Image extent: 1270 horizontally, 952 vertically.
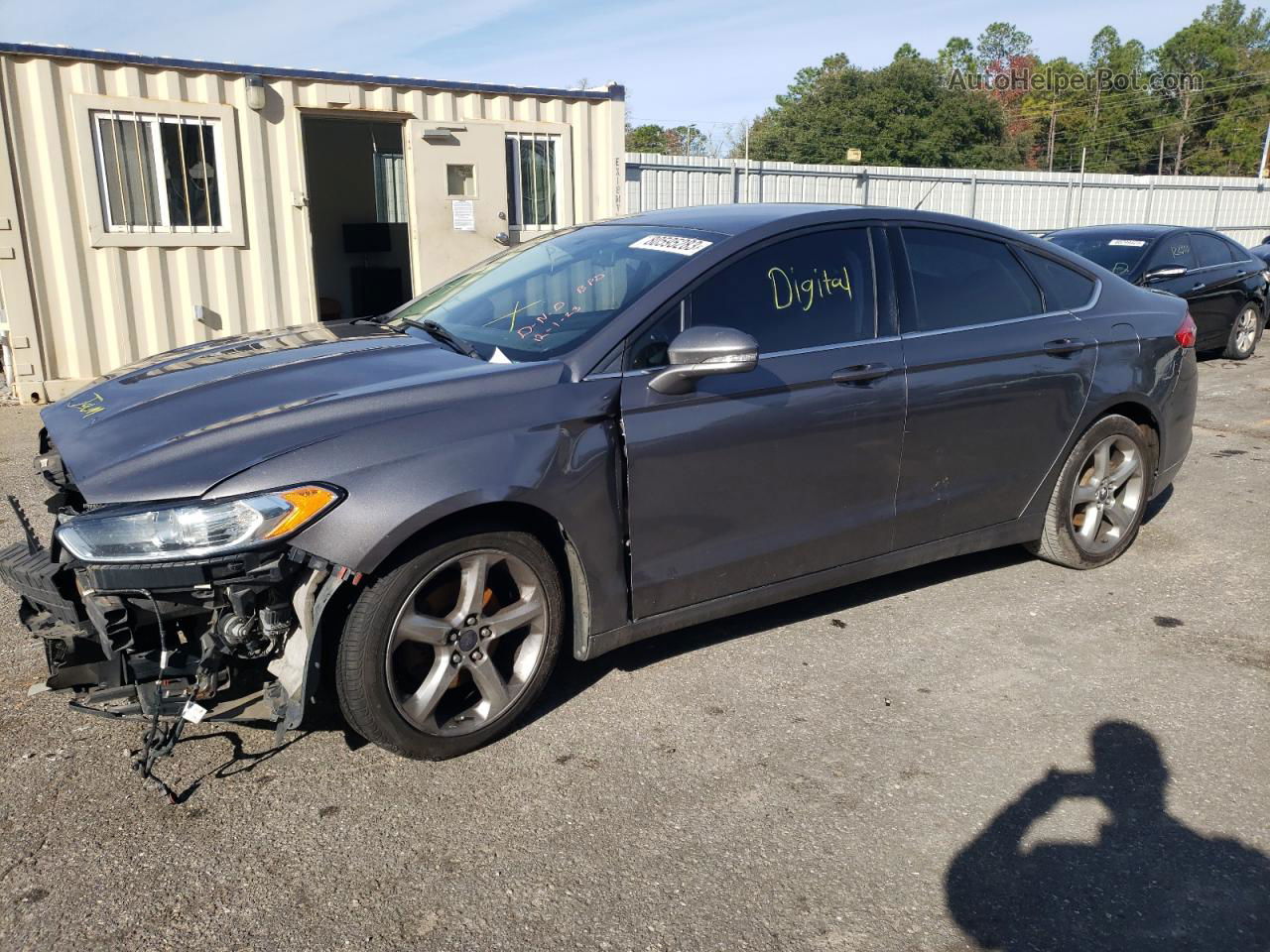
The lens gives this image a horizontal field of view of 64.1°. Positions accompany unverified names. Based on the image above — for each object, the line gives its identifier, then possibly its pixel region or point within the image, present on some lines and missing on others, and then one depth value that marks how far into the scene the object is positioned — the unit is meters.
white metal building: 8.62
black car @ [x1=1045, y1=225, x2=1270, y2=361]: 10.62
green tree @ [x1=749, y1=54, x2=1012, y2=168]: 52.41
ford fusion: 2.81
